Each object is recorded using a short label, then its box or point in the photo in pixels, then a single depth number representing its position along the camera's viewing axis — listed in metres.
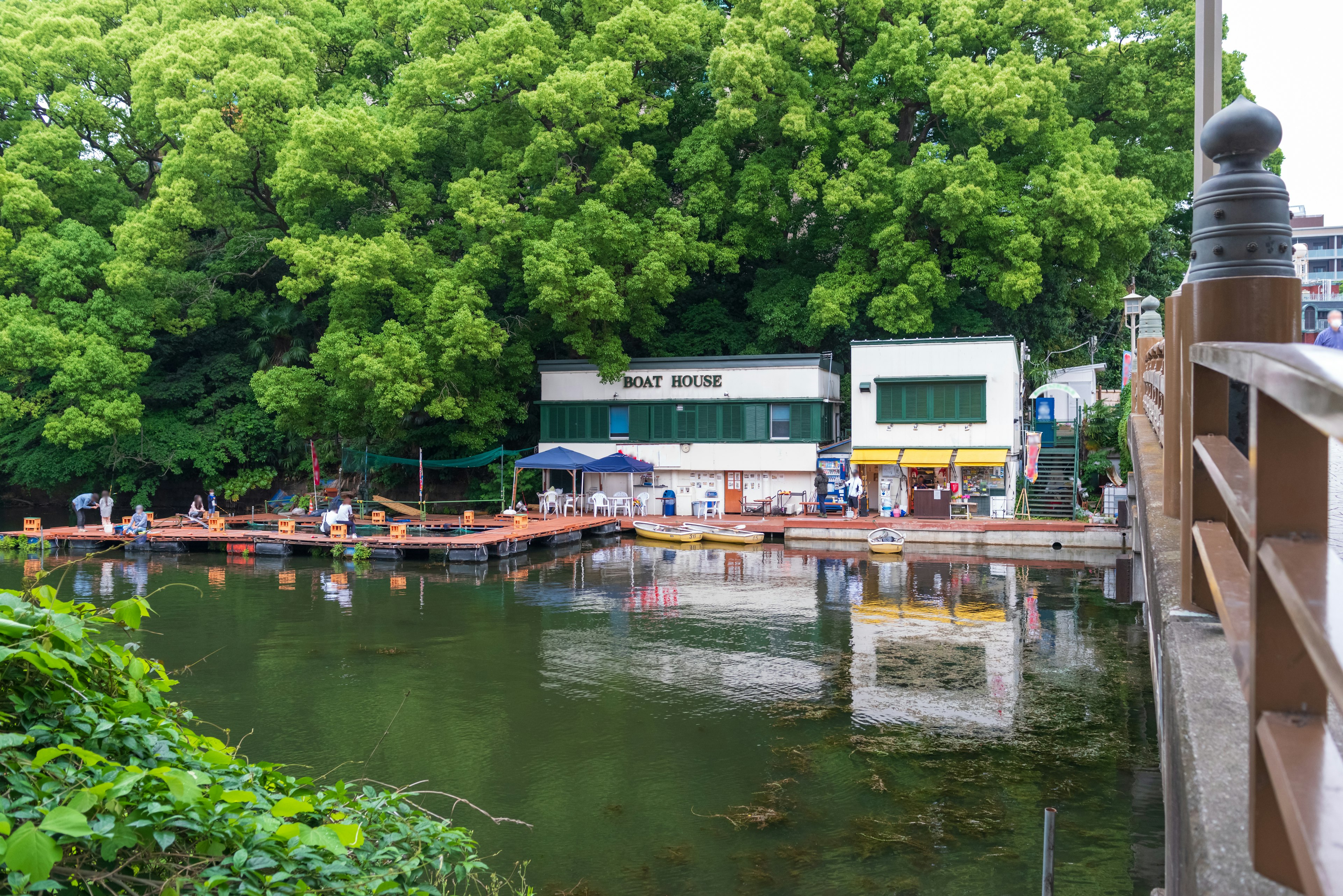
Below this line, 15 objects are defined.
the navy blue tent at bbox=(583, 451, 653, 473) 34.50
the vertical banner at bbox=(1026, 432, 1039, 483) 31.50
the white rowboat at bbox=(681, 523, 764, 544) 31.56
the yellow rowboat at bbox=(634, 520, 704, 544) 31.84
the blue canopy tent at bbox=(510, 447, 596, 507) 35.06
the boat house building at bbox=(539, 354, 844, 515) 35.00
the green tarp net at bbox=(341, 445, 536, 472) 35.94
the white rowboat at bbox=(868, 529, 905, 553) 29.06
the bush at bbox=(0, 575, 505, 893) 3.11
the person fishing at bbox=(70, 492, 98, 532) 32.88
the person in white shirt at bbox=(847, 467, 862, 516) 33.25
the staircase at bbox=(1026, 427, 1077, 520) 32.56
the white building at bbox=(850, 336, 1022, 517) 32.25
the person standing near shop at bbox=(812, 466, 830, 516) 34.97
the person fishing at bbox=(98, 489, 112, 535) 32.09
